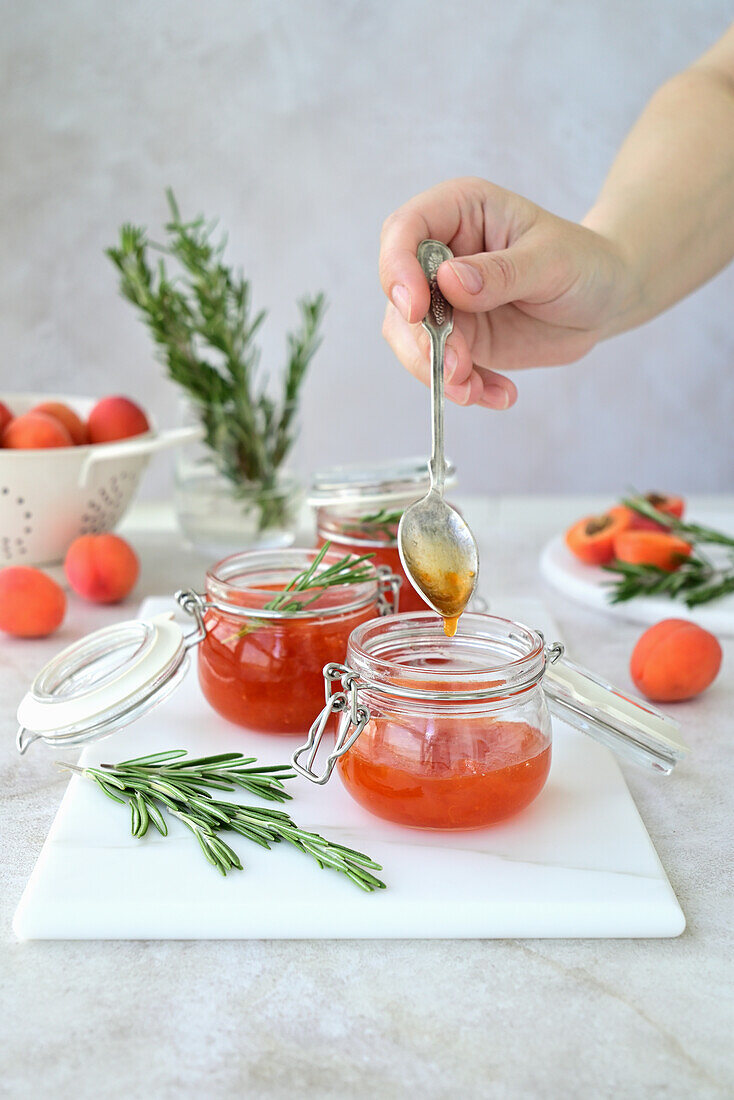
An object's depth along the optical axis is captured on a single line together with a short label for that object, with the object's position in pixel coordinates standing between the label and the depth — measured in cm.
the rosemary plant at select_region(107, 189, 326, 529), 136
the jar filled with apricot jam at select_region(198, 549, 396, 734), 79
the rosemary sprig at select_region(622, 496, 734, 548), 126
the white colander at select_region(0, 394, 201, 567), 123
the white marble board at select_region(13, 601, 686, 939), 60
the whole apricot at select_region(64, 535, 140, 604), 119
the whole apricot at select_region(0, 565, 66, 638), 109
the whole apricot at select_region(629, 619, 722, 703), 93
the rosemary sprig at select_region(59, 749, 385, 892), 64
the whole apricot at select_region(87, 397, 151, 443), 132
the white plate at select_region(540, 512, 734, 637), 113
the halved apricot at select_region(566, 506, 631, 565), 130
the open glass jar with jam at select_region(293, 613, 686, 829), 65
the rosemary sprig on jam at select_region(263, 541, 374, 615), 80
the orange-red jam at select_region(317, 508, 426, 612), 101
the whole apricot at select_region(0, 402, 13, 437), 128
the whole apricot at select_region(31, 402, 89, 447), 133
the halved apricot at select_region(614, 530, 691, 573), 122
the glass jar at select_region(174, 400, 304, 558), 142
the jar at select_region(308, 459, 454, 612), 101
